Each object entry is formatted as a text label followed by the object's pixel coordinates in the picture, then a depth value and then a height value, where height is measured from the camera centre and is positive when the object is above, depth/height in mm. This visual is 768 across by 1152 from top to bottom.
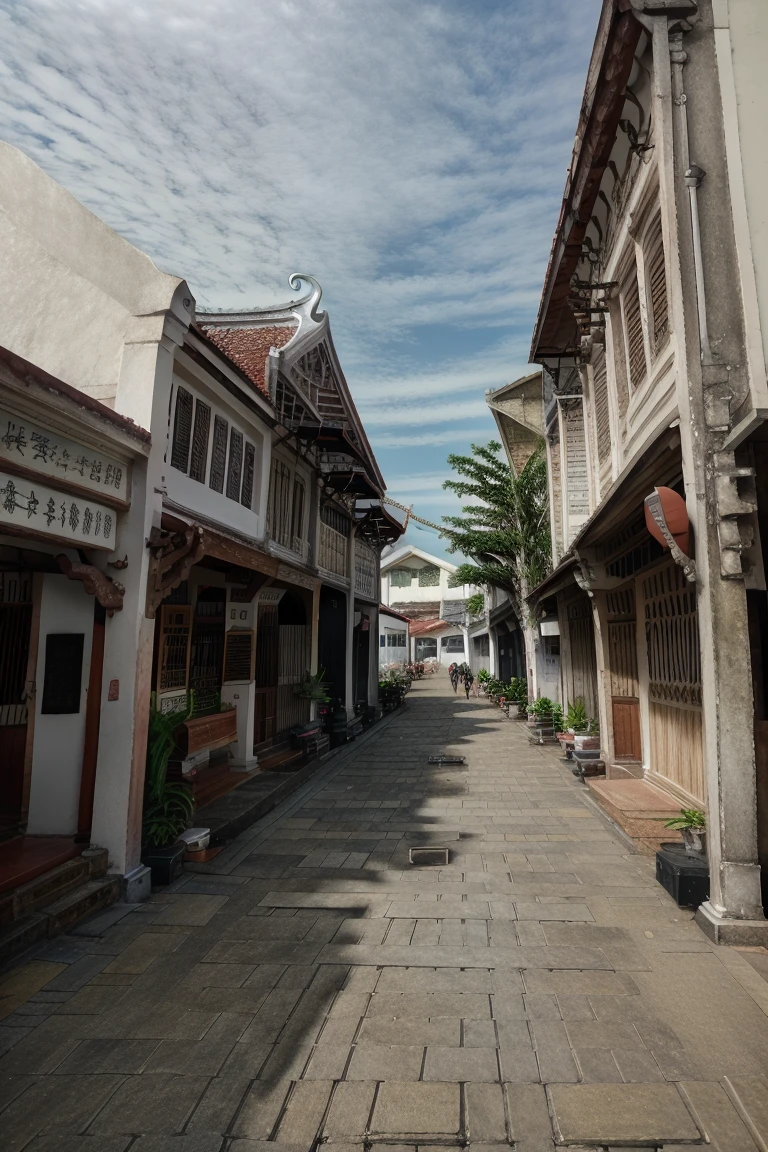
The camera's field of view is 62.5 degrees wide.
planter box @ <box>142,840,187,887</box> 6742 -2093
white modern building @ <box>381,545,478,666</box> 52406 +6169
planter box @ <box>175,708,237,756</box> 8461 -955
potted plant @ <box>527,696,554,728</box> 17062 -1162
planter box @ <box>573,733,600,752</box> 11562 -1344
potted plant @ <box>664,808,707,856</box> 6254 -1594
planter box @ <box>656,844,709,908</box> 5797 -1908
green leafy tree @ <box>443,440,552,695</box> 20109 +4670
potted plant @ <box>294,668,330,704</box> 14391 -495
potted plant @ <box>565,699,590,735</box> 13220 -1017
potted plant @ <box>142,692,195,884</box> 6766 -1604
